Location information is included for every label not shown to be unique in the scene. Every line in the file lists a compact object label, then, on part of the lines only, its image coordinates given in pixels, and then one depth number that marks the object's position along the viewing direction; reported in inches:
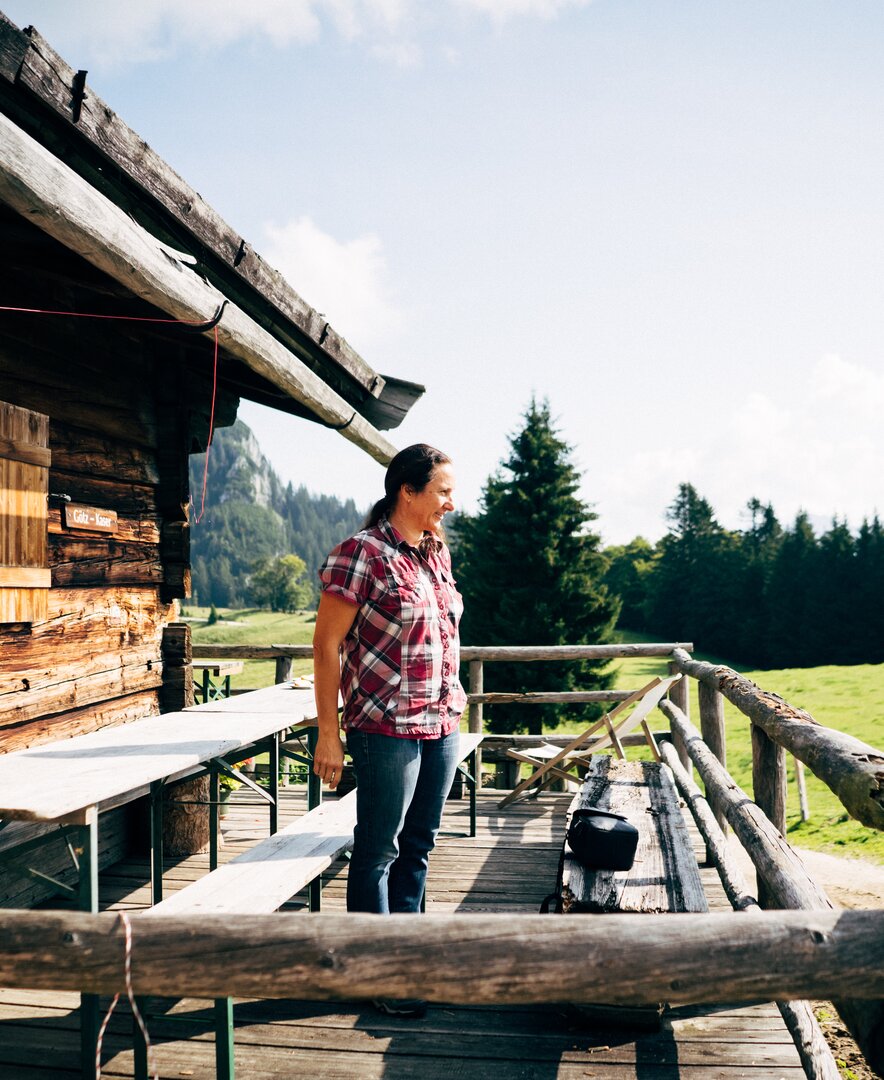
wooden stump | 195.3
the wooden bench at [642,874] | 116.0
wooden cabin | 101.5
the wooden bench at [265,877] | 96.0
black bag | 131.9
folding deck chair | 219.9
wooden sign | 158.2
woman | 102.8
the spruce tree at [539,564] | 1052.5
